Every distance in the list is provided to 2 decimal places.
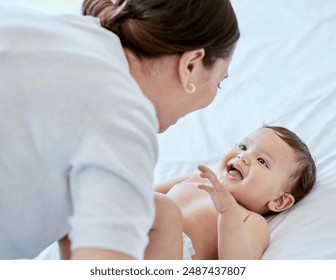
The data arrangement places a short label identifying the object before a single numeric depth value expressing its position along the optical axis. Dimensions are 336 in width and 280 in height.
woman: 1.43
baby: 1.79
